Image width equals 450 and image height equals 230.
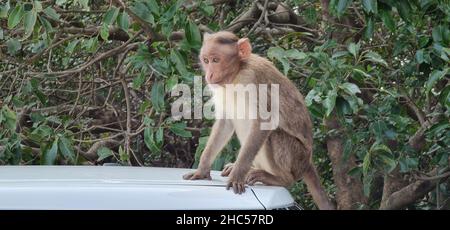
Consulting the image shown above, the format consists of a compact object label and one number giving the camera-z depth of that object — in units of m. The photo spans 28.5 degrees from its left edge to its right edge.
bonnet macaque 5.12
